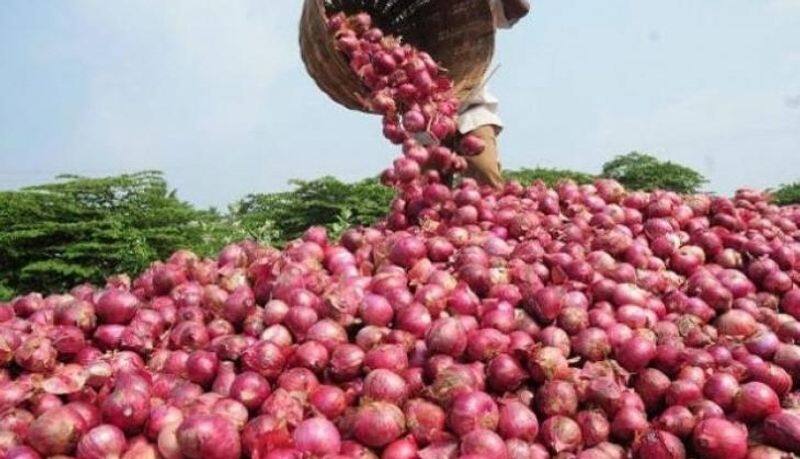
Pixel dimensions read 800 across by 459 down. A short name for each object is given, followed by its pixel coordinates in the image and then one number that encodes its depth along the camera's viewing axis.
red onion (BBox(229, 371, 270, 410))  1.74
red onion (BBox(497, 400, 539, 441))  1.63
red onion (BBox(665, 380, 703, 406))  1.71
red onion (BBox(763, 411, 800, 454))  1.56
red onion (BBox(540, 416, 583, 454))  1.61
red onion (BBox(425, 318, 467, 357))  1.84
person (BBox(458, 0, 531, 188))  4.73
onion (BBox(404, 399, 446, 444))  1.64
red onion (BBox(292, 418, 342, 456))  1.55
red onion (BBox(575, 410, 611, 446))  1.64
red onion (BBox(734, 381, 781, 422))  1.66
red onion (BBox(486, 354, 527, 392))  1.76
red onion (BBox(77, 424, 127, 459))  1.60
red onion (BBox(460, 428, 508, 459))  1.51
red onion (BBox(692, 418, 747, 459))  1.55
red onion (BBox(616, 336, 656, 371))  1.84
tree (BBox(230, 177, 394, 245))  10.43
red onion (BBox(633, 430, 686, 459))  1.54
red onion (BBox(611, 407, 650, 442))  1.65
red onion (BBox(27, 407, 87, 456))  1.63
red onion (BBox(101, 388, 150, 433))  1.68
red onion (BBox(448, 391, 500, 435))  1.60
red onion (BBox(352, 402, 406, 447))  1.59
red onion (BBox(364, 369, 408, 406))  1.69
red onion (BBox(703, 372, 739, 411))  1.70
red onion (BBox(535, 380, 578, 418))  1.68
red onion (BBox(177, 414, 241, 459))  1.52
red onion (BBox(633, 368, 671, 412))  1.77
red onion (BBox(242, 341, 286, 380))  1.83
